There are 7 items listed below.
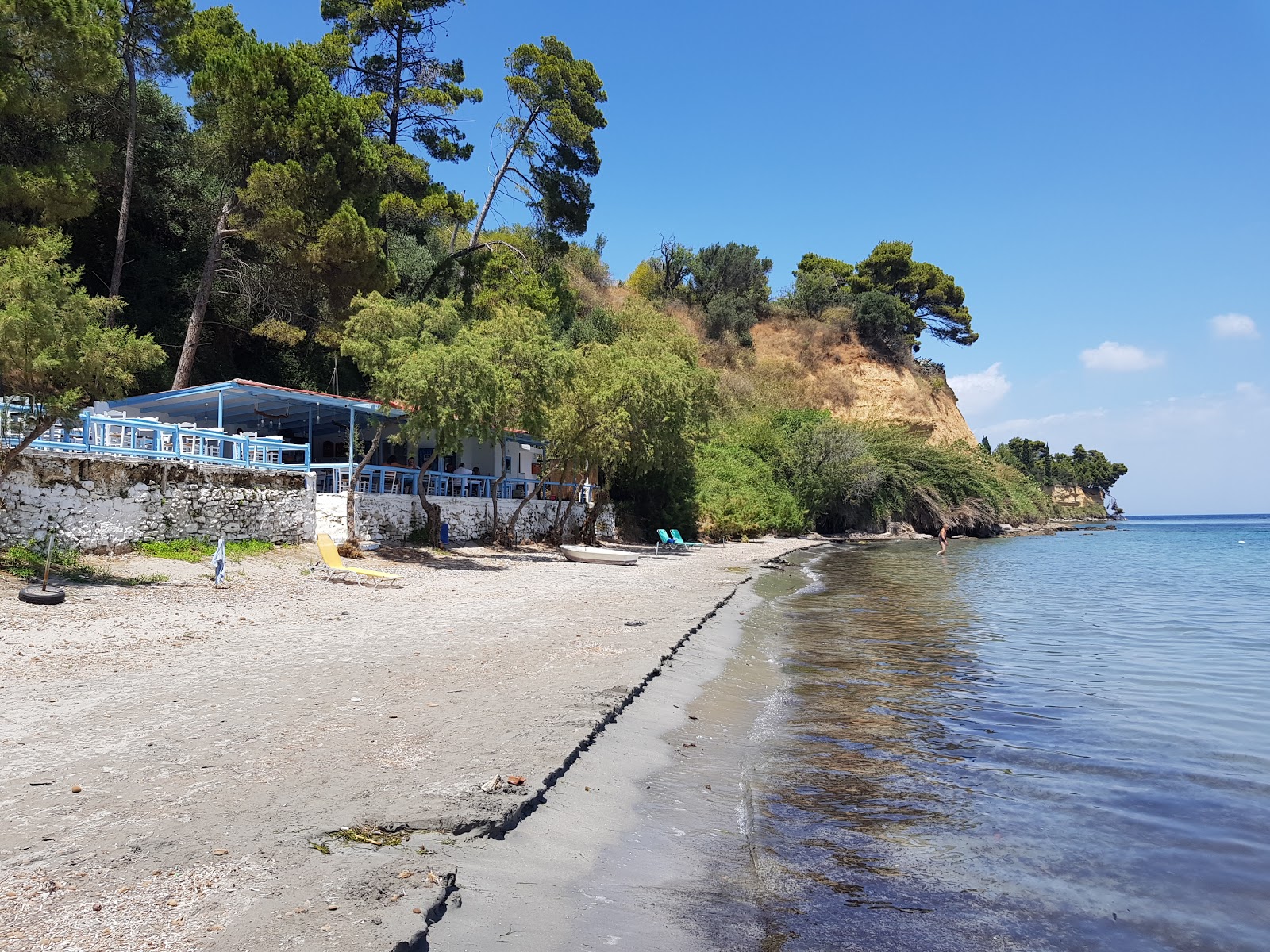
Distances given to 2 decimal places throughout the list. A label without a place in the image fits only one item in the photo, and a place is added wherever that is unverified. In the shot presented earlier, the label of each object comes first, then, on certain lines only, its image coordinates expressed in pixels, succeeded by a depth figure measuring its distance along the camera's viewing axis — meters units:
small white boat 24.88
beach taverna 15.29
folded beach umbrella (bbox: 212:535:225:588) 14.47
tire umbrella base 11.15
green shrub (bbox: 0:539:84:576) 13.13
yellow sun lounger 16.61
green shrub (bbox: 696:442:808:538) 40.31
